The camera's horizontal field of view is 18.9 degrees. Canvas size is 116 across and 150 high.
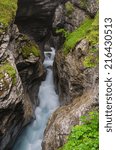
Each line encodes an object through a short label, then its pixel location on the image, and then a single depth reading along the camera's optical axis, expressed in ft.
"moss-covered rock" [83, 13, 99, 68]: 45.72
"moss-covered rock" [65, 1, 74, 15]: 65.16
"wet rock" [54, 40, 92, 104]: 49.11
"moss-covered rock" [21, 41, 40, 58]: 56.44
